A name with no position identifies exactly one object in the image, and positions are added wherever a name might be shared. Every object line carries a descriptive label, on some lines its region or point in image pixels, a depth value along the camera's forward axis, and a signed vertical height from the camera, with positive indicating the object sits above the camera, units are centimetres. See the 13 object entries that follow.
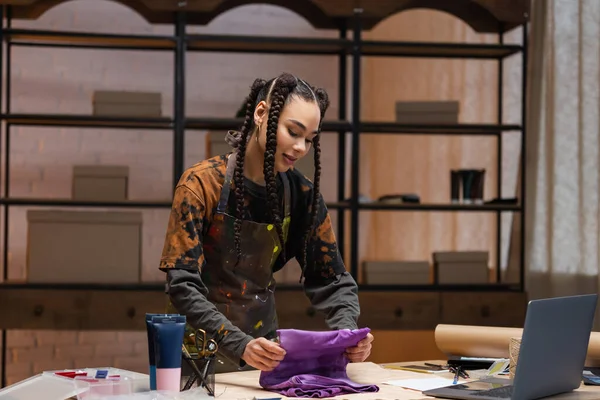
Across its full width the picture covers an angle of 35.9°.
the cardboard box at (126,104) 432 +47
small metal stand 183 -33
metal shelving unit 429 +42
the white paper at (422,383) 204 -39
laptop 182 -29
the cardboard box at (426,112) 446 +48
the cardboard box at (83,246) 422 -20
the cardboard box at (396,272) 442 -30
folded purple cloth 191 -34
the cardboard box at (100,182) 431 +10
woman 213 -6
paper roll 231 -33
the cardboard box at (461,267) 446 -27
